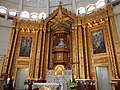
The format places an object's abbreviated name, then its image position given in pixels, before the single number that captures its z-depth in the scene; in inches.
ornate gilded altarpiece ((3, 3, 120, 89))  320.9
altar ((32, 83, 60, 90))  206.9
